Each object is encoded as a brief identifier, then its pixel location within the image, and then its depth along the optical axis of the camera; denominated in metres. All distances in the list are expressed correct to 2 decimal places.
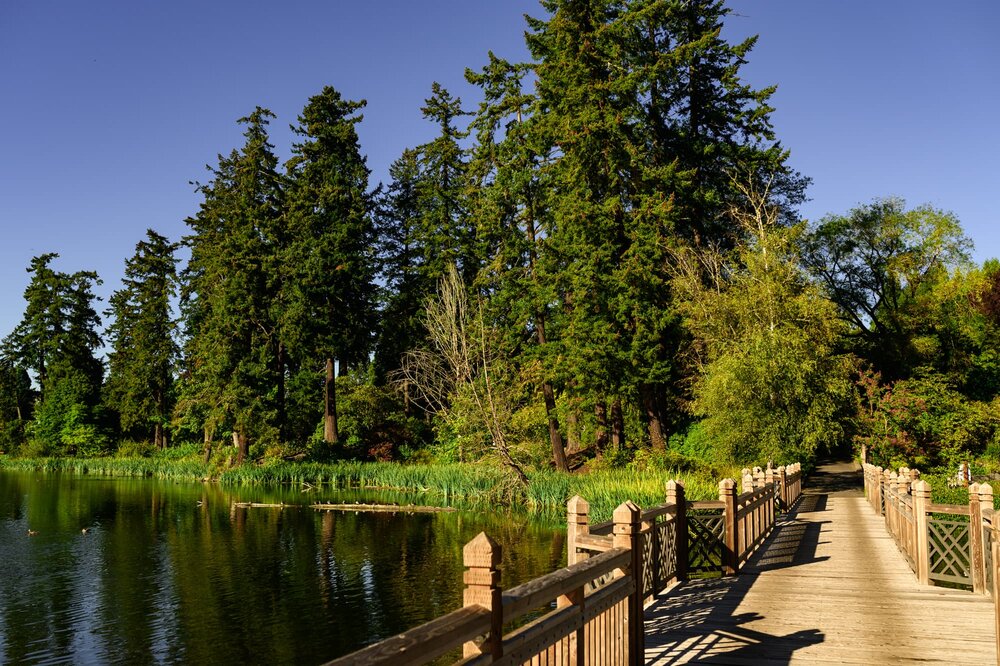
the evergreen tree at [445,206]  46.81
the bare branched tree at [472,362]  31.02
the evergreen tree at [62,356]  61.72
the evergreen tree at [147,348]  59.91
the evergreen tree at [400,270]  51.12
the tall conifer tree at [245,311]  45.53
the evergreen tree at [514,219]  36.53
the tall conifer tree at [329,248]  46.28
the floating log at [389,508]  28.73
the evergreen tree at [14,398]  68.56
